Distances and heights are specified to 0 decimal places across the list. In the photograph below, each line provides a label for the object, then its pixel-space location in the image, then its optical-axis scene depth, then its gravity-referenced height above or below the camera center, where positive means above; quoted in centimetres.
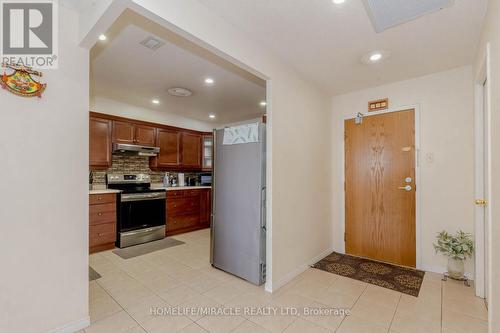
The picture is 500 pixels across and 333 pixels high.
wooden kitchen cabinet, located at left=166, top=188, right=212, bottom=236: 458 -90
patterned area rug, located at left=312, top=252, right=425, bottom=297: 257 -132
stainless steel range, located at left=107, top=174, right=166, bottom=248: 384 -76
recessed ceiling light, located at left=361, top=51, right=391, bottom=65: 245 +119
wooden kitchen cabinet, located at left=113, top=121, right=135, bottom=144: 406 +63
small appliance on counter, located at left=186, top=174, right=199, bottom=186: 554 -31
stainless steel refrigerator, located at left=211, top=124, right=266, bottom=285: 258 -43
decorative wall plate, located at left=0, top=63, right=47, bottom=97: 152 +58
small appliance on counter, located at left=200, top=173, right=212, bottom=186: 563 -31
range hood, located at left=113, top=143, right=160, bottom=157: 399 +31
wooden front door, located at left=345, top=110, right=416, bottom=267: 310 -30
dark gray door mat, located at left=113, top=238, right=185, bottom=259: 351 -131
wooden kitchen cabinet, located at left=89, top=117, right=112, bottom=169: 378 +40
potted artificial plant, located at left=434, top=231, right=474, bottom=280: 259 -94
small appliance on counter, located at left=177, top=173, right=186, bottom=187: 538 -27
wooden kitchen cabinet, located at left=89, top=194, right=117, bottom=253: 354 -85
